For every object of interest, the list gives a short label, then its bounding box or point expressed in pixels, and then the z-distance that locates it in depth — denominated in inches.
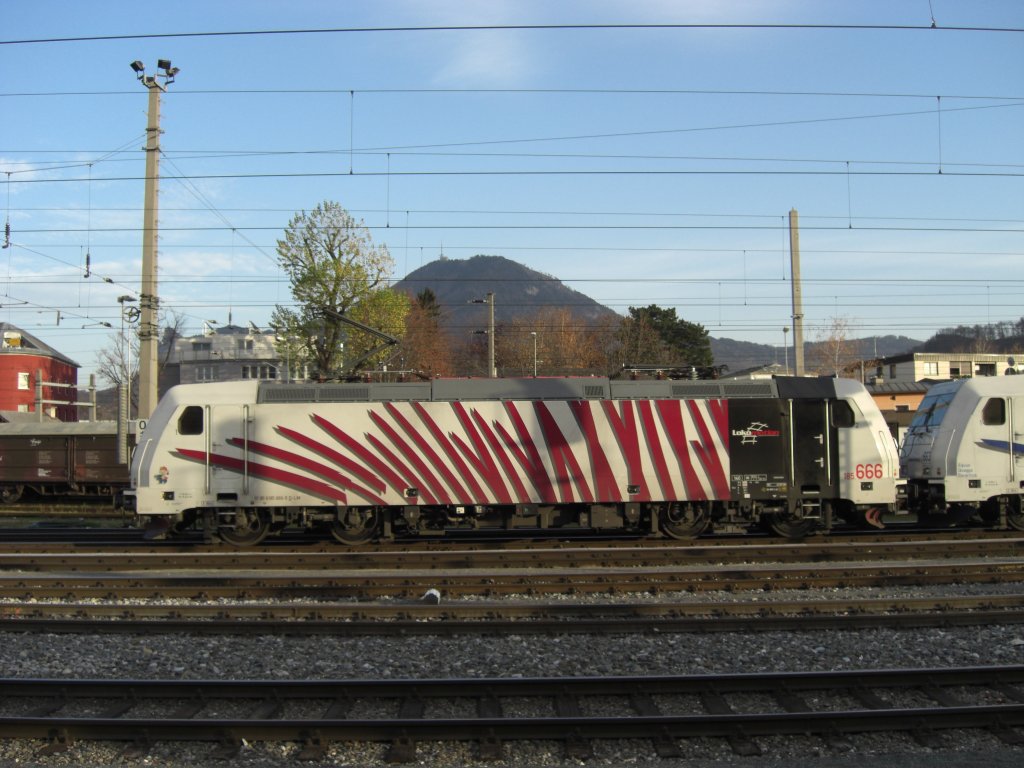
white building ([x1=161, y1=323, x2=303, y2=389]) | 3011.8
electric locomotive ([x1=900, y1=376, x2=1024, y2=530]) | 649.6
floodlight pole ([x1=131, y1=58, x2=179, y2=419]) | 775.7
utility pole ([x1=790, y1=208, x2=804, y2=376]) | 938.7
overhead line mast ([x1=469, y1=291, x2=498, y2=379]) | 1150.0
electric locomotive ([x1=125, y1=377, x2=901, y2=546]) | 612.4
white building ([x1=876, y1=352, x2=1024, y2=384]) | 2170.3
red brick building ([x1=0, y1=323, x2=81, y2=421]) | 2792.8
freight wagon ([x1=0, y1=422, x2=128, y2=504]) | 1133.7
